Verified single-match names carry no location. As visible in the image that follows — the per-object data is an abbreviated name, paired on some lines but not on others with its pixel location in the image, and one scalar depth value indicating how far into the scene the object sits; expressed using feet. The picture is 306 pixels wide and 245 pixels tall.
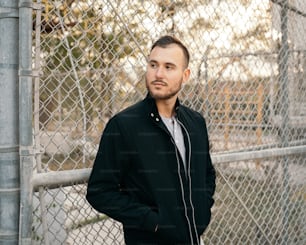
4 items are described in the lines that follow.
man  6.12
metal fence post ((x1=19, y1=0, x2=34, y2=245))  6.07
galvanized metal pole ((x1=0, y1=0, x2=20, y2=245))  6.14
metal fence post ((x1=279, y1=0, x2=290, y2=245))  11.52
